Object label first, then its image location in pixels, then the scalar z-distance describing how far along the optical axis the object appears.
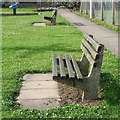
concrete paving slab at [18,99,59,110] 4.57
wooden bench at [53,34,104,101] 4.57
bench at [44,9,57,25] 17.45
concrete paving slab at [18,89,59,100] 5.05
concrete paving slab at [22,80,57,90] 5.59
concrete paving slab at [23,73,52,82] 6.08
